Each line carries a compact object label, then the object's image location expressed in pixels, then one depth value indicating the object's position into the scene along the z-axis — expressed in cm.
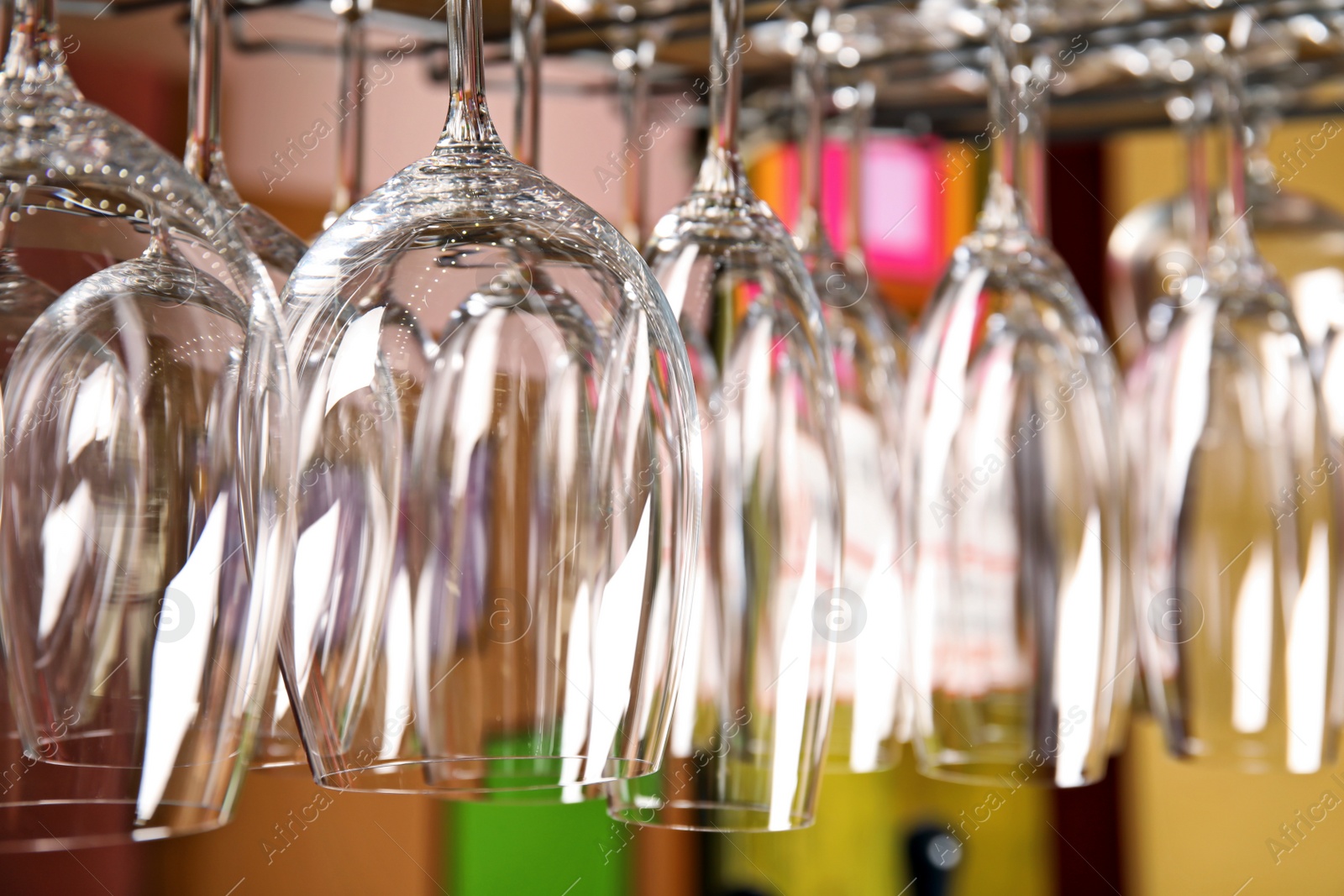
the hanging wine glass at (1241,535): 87
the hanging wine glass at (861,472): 85
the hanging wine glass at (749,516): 76
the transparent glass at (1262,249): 100
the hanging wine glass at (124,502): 68
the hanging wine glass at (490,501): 67
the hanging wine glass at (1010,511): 84
